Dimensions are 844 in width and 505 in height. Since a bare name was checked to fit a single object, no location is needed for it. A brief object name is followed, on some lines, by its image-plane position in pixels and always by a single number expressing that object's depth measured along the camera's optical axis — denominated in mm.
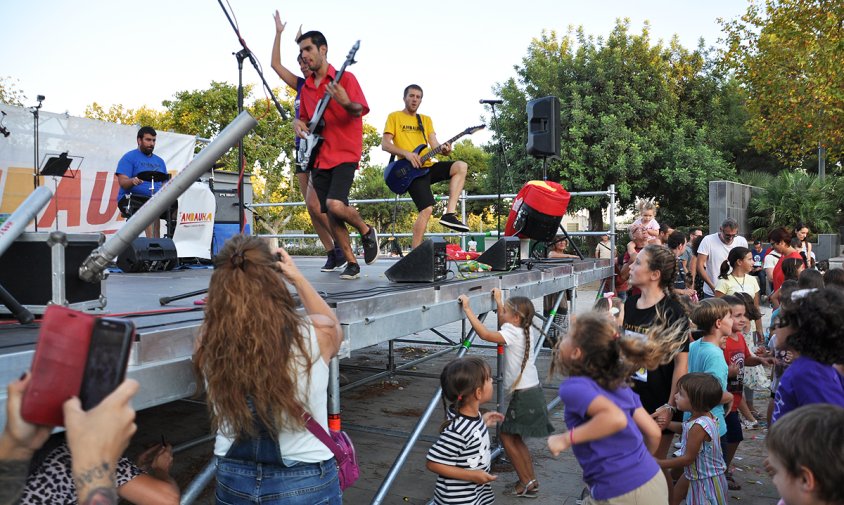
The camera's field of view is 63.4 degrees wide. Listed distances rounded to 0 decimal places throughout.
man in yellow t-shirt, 6133
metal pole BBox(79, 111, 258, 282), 2301
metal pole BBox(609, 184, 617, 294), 9118
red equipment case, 7016
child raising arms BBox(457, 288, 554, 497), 4543
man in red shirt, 5113
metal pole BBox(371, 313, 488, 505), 3451
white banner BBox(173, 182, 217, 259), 9766
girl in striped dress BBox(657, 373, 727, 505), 3682
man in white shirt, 7555
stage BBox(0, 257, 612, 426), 2309
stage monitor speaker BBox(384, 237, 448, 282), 4504
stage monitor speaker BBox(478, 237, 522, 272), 5914
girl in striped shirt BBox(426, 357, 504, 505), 3346
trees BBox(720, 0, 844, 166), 15469
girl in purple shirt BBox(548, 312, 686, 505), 2449
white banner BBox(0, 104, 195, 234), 9266
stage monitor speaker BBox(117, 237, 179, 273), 6852
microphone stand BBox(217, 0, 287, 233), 4154
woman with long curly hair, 2105
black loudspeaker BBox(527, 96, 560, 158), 7789
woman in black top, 3814
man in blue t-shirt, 7523
